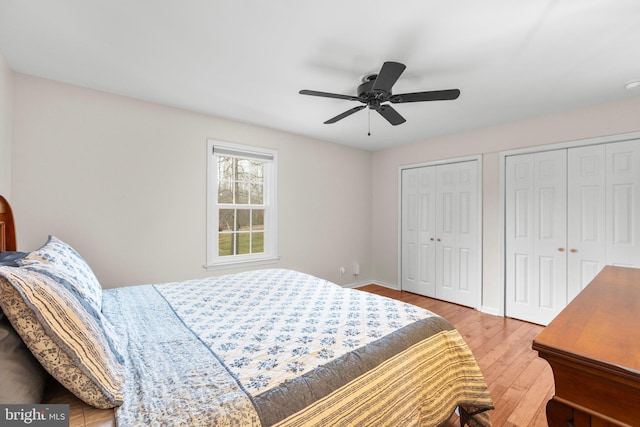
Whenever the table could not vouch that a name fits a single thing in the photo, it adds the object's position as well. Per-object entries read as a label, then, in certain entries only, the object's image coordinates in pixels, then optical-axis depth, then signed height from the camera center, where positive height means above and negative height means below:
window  3.33 +0.12
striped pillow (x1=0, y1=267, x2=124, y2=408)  0.84 -0.39
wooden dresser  0.69 -0.39
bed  0.87 -0.61
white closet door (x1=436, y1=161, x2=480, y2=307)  3.84 -0.27
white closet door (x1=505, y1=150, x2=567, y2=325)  3.20 -0.22
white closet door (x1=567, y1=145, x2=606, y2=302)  2.95 +0.01
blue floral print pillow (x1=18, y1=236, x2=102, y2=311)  1.32 -0.28
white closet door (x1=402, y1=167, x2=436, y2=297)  4.31 -0.25
